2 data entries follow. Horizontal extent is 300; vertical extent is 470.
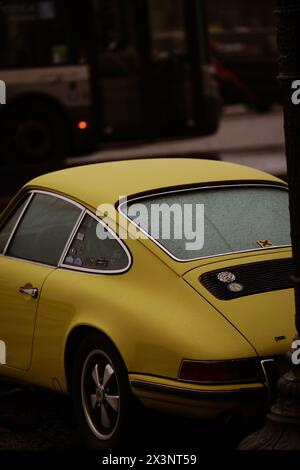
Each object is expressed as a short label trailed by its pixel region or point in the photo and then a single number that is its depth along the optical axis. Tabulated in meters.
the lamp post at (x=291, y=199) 5.82
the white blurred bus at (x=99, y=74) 19.31
